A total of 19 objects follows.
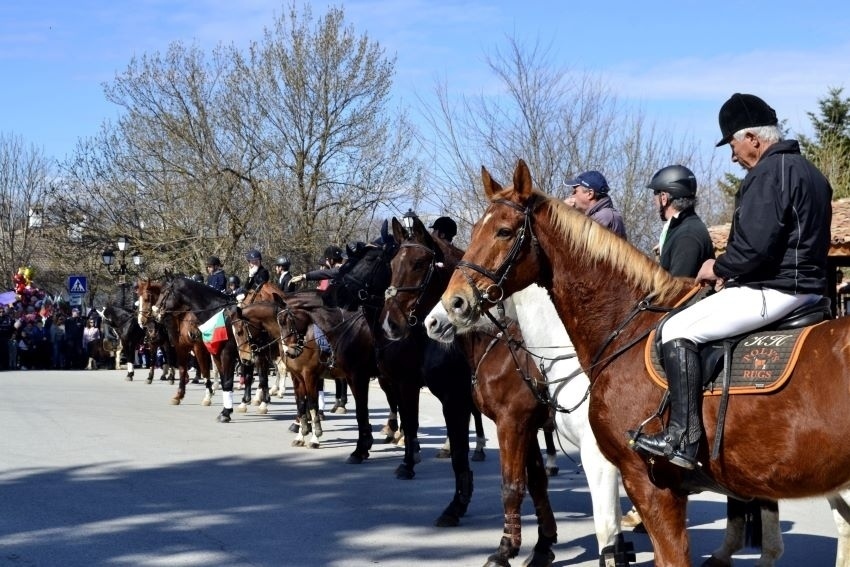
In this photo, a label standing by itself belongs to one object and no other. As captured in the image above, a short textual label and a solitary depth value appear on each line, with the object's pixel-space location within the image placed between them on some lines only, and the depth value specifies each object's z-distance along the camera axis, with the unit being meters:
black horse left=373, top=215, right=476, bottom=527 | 8.61
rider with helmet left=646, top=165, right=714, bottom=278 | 6.76
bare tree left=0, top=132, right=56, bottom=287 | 56.25
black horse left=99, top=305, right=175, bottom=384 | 26.98
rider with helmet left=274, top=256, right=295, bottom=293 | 19.05
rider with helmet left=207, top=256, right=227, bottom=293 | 21.09
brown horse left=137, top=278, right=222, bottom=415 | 18.36
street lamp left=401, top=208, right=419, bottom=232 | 9.47
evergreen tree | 29.91
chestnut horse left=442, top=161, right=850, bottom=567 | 4.11
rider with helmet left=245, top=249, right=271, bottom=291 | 17.69
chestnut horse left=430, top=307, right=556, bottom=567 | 6.94
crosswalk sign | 36.44
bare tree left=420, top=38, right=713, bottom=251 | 23.75
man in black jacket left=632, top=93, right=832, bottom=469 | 4.38
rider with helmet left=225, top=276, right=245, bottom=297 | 23.35
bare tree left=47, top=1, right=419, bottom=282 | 32.47
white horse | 6.38
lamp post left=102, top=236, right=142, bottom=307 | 32.86
